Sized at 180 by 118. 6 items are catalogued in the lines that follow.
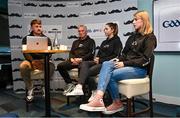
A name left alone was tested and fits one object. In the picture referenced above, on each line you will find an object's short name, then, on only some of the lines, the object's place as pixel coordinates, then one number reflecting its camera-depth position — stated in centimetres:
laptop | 284
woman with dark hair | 302
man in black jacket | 352
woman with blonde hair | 239
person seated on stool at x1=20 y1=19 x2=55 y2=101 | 334
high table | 279
